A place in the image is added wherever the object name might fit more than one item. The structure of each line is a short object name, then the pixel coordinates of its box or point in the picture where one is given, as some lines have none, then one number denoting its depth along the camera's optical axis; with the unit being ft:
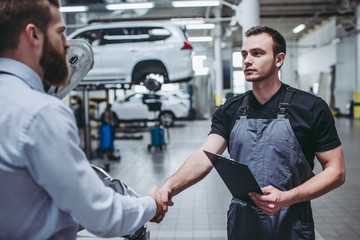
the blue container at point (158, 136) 28.04
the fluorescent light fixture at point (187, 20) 43.50
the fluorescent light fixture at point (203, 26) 39.43
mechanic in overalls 5.09
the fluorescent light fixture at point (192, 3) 31.60
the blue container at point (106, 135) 23.84
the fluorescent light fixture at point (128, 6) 32.62
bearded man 2.87
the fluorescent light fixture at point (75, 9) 33.19
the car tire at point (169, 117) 47.17
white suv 22.44
